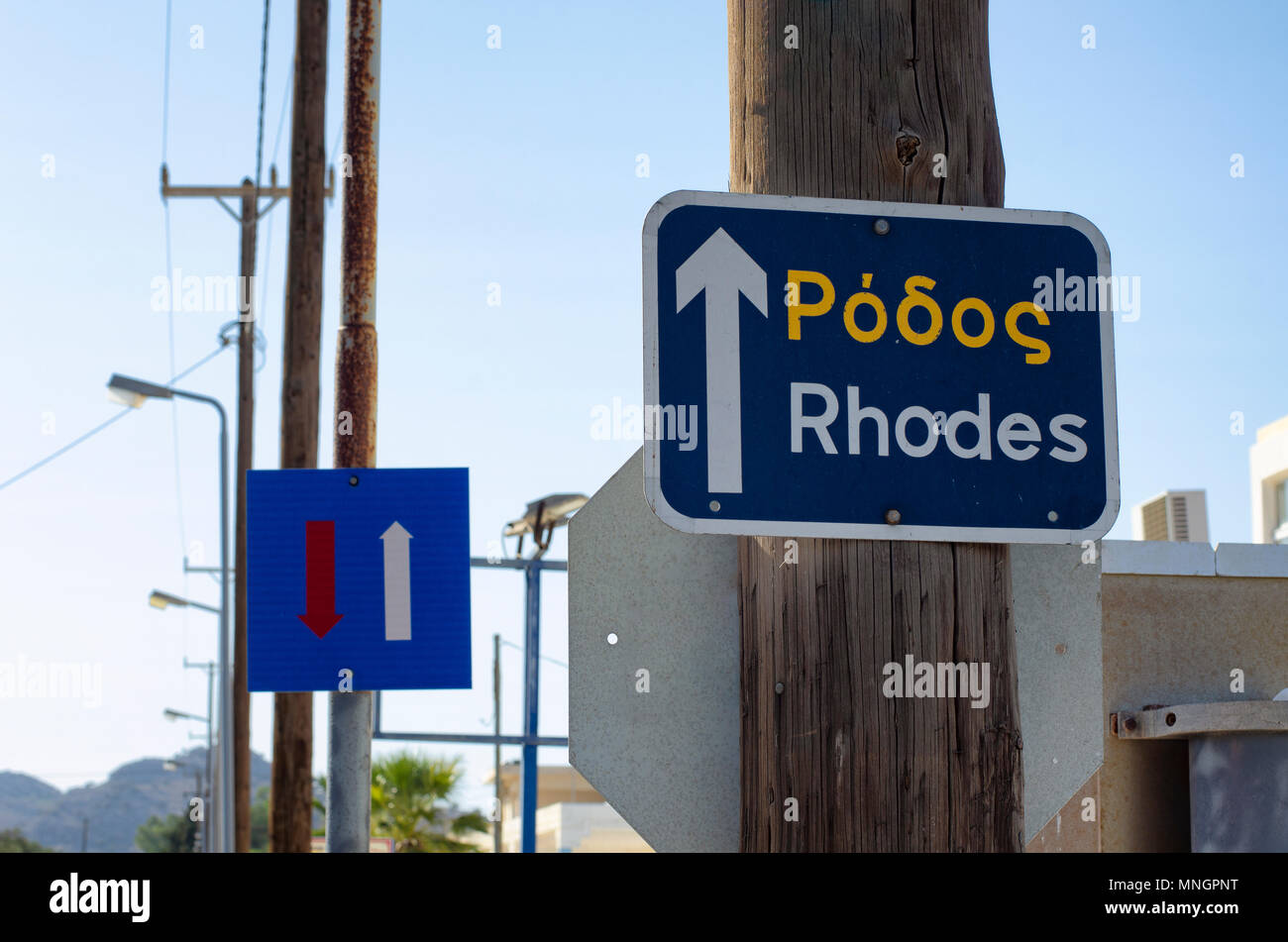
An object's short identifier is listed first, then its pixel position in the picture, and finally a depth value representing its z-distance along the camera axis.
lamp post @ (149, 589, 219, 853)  27.48
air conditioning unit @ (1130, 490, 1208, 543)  17.33
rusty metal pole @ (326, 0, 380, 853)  5.02
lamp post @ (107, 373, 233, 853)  17.09
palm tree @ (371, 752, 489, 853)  28.69
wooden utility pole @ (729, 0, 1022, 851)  2.33
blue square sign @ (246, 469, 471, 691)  3.72
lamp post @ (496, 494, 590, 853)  7.78
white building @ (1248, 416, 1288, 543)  36.78
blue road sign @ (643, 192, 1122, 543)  2.33
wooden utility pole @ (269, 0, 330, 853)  10.01
